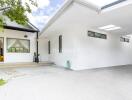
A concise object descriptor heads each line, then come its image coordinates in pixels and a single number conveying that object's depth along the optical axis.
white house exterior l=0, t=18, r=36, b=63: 5.97
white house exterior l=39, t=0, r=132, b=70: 3.79
